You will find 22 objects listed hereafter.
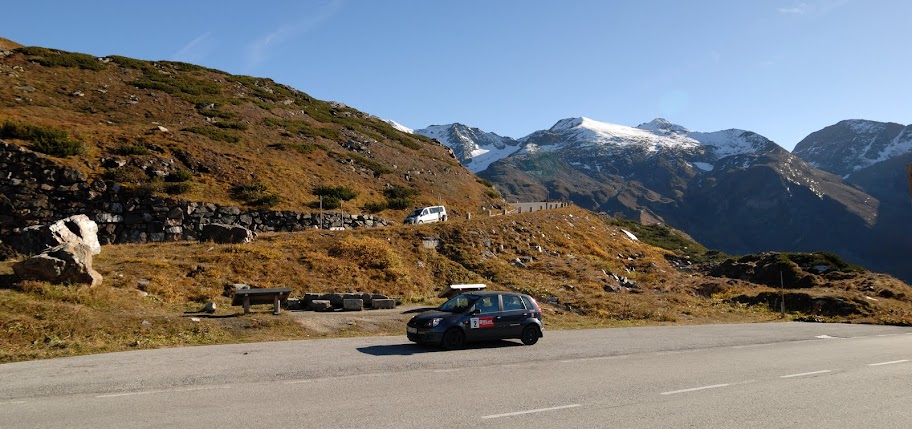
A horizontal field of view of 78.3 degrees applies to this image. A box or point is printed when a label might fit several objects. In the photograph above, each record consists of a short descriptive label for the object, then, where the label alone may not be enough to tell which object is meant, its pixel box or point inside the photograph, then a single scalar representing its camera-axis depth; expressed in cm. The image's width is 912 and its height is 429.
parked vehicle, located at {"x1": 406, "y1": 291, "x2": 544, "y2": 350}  1519
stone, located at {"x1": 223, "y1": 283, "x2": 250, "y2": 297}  2243
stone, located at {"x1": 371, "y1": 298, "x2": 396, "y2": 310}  2264
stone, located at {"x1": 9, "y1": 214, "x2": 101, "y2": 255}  2020
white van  4088
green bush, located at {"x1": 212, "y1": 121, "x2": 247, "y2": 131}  5142
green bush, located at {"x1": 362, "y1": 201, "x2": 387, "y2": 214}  4425
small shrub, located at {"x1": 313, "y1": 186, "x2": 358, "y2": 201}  4382
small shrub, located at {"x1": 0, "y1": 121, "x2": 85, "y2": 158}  3453
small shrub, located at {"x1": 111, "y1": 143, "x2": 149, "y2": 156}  3836
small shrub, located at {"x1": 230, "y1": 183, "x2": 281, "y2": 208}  3853
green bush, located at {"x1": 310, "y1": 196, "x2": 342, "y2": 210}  4166
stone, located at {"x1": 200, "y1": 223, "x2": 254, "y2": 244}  2875
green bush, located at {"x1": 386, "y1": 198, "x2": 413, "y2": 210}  4694
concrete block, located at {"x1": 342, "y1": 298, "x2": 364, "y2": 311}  2161
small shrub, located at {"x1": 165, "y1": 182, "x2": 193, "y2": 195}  3543
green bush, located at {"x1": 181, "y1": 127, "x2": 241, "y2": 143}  4678
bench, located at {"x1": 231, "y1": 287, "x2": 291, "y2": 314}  1880
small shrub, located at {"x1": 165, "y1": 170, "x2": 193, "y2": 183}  3728
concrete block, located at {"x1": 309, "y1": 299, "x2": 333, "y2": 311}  2111
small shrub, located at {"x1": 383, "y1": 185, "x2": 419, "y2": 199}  4925
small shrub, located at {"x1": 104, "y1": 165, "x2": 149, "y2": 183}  3469
